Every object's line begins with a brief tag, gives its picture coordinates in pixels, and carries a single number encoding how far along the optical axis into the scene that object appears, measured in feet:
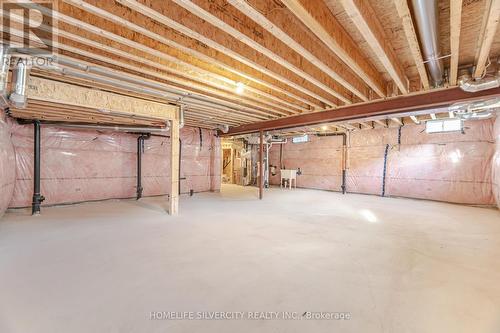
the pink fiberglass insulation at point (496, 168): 15.48
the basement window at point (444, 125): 18.88
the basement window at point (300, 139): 29.33
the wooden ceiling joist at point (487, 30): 5.25
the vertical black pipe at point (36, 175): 14.03
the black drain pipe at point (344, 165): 25.63
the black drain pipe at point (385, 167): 23.01
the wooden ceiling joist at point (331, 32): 5.39
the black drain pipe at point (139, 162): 20.17
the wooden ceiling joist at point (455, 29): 5.04
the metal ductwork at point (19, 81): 7.79
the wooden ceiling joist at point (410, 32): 5.14
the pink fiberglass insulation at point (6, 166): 11.30
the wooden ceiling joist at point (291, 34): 5.45
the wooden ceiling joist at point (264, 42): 5.42
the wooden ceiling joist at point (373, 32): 5.36
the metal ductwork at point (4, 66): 6.76
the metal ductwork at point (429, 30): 5.20
